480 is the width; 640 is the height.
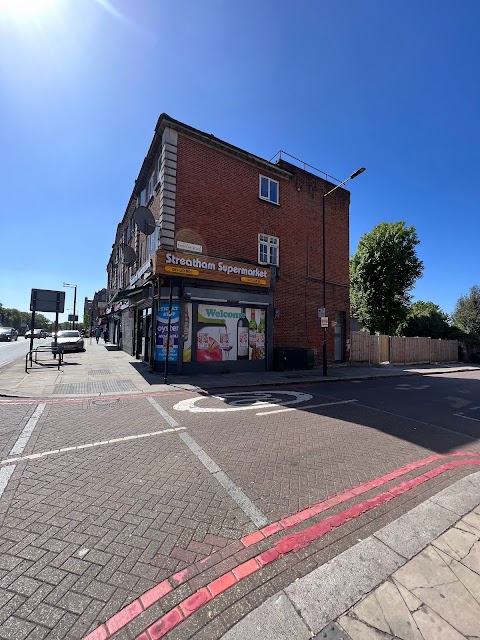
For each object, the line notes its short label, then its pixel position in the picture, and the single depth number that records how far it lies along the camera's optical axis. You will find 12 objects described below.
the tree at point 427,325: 31.55
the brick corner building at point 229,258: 13.72
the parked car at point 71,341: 22.59
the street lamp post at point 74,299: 50.53
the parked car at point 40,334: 47.02
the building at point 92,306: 62.55
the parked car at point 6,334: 37.19
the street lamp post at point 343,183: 13.51
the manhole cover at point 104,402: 7.84
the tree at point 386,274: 27.58
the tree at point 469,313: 32.75
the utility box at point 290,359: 15.74
